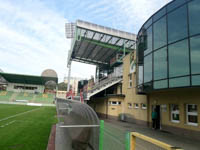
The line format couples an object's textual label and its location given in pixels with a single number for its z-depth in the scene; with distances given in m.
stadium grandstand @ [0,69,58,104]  56.47
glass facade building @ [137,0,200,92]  9.15
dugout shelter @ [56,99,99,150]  5.43
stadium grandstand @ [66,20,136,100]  23.21
